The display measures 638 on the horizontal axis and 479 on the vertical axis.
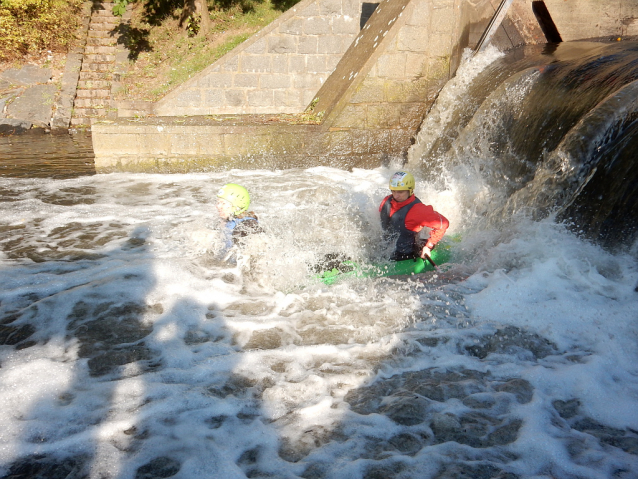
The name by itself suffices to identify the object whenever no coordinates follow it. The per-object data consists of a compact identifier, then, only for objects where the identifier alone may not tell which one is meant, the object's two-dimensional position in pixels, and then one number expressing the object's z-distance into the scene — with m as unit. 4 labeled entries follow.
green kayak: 5.28
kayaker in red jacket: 5.57
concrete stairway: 13.82
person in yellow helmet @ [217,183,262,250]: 5.47
